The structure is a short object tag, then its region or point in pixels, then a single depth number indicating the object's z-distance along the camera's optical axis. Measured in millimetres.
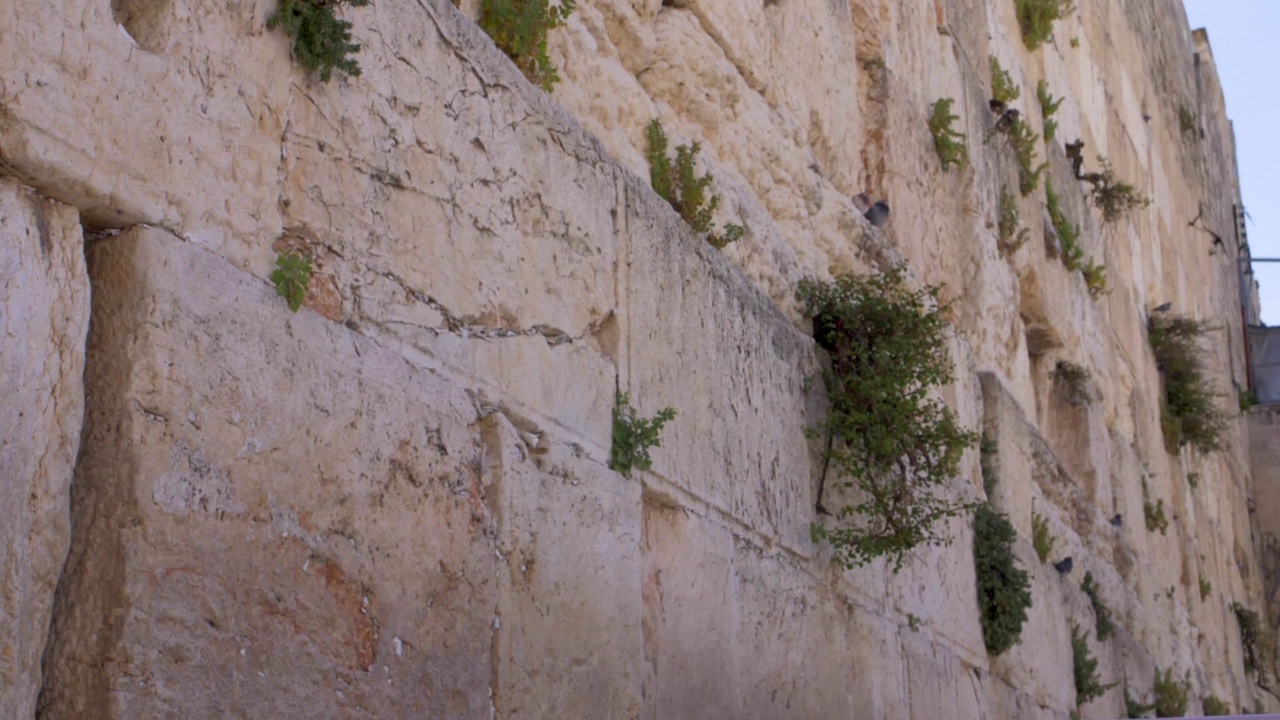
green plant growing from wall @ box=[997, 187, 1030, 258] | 7785
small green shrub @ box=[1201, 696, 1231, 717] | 12258
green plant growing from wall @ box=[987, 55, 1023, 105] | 8227
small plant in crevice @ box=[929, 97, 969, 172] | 6688
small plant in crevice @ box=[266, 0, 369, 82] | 2541
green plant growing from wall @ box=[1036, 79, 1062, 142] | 9469
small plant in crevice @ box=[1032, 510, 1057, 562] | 7672
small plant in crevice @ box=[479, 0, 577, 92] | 3348
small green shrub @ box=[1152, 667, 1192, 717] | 10086
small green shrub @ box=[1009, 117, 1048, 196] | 8359
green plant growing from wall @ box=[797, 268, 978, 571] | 4844
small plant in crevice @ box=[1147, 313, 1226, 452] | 12742
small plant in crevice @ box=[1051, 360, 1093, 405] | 9141
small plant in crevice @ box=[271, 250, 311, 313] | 2416
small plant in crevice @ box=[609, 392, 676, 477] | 3414
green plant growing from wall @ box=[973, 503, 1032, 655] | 6414
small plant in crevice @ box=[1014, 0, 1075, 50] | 9297
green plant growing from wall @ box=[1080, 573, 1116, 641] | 8703
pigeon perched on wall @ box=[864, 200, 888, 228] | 5641
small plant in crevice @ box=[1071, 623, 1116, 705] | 8000
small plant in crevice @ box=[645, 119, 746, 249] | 4016
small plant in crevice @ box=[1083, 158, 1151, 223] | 10617
